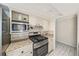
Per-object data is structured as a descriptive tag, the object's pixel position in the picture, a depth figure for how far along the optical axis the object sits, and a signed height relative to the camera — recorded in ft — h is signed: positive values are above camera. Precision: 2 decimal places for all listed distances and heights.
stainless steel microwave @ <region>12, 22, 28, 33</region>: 4.35 +0.13
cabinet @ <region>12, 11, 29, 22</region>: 4.32 +0.75
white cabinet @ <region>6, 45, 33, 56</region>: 3.77 -1.25
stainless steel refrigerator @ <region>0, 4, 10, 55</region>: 3.62 +0.10
